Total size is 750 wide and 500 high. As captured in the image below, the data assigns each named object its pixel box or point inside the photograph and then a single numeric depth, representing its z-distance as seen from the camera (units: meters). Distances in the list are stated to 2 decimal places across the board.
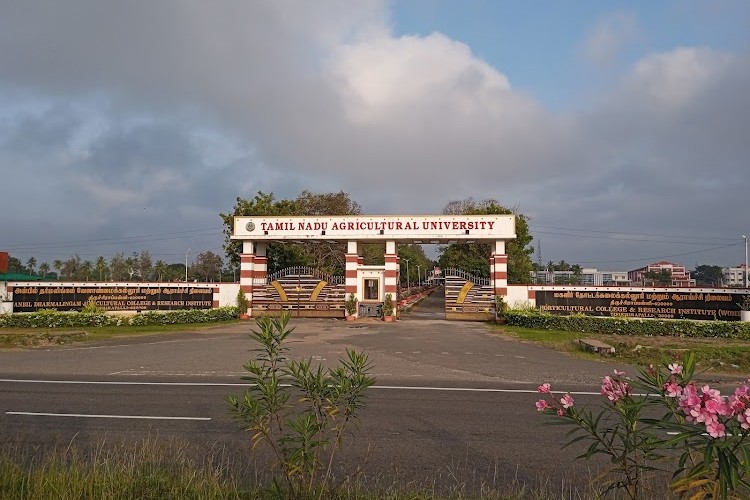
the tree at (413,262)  84.13
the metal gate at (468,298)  29.09
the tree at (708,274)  152.88
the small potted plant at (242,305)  29.73
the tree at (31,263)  93.72
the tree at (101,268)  85.62
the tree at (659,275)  117.12
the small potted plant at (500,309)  27.52
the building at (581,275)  97.29
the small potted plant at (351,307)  29.20
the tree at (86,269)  84.09
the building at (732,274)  149.07
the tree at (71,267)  87.13
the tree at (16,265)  81.69
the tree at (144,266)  90.12
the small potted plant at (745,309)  22.95
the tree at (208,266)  97.75
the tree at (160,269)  89.56
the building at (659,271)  137.12
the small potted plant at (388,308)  29.12
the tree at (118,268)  86.94
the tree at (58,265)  90.44
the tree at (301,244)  39.06
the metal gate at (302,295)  30.23
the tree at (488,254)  49.53
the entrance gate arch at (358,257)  28.94
